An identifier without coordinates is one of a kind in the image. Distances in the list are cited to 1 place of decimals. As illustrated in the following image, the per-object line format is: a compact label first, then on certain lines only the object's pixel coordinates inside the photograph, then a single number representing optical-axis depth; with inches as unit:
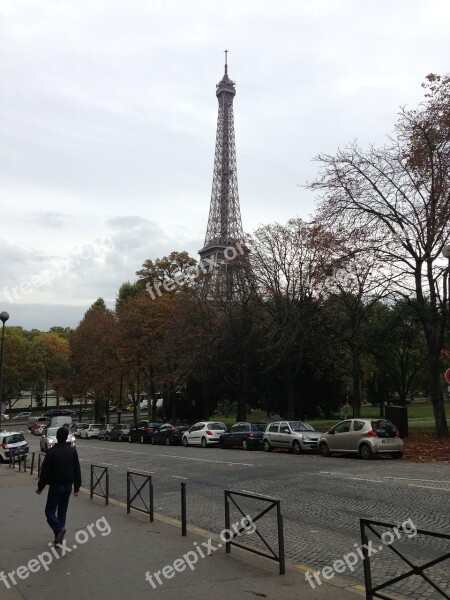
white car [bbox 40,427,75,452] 1253.4
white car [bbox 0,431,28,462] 1018.6
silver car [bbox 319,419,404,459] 793.8
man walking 318.7
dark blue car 1098.1
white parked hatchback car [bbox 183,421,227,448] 1227.9
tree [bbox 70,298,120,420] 2103.8
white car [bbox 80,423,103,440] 1943.9
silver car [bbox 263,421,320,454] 943.7
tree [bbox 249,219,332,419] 1237.1
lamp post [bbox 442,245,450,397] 699.4
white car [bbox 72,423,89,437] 2002.2
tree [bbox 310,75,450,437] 935.7
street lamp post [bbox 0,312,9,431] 1046.3
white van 1816.9
